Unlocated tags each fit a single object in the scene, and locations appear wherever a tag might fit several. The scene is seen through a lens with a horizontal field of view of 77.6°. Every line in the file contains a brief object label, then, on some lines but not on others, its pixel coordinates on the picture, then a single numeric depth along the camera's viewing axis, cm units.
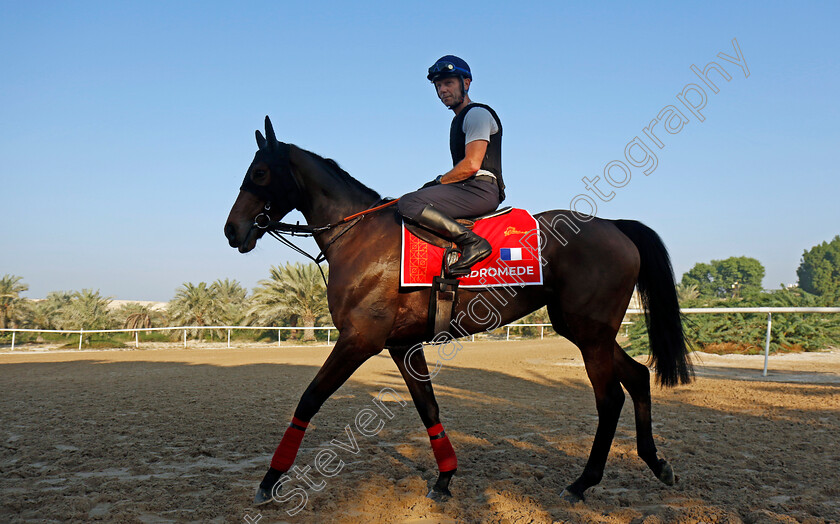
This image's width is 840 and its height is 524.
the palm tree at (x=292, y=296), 2756
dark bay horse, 374
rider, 381
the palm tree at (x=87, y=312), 2792
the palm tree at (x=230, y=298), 2949
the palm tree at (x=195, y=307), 2877
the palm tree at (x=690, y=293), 3119
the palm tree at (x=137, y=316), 2839
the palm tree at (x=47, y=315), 2881
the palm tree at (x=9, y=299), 2667
